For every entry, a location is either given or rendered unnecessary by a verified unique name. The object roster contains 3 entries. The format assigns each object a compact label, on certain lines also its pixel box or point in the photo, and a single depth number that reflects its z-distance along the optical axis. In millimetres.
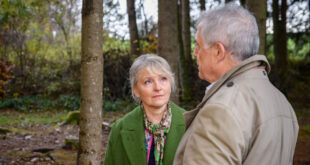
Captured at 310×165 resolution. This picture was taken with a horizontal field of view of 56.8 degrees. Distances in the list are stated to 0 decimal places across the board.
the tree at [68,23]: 13157
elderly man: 1292
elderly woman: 2473
